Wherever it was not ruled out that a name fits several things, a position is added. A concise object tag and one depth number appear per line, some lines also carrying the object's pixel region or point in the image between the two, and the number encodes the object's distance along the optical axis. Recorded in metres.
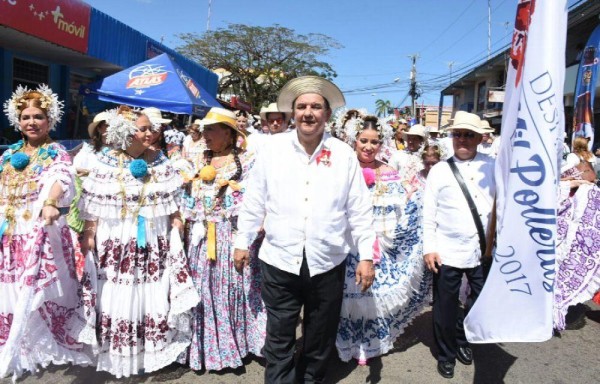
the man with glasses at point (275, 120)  5.30
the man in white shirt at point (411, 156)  4.96
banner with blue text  2.23
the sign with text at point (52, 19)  7.88
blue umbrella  7.62
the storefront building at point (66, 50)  8.55
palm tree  61.83
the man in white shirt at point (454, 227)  3.10
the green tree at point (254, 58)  29.39
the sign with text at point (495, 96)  17.51
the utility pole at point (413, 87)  41.38
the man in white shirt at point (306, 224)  2.54
